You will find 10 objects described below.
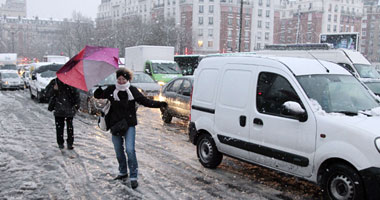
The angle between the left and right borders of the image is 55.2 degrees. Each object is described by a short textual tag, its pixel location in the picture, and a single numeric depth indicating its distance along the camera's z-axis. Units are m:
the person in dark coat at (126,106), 5.37
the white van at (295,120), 4.36
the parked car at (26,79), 24.76
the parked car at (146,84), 14.71
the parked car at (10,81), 25.34
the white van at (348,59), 15.77
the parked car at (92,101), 12.90
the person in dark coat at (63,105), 7.78
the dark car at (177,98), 10.85
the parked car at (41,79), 17.02
